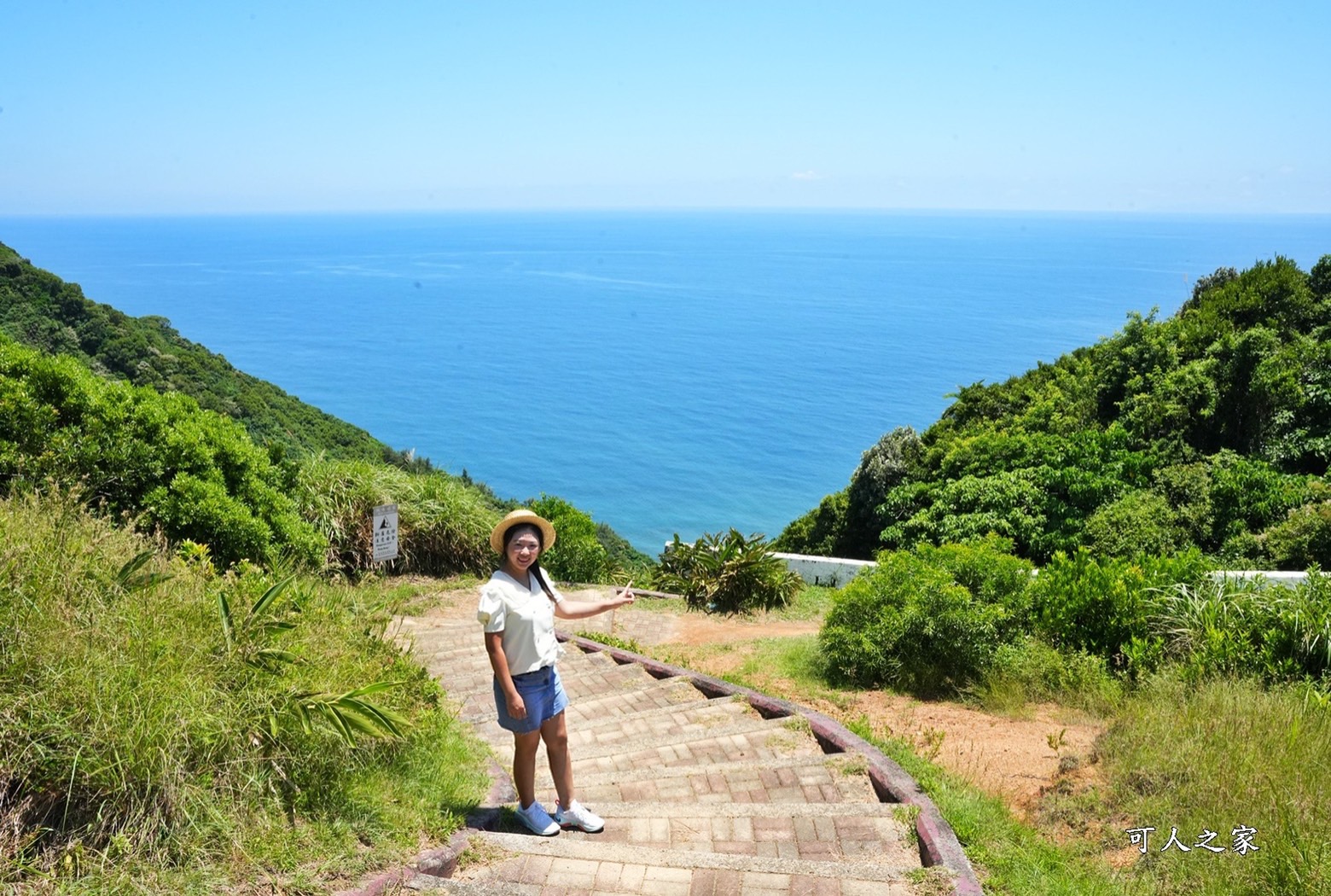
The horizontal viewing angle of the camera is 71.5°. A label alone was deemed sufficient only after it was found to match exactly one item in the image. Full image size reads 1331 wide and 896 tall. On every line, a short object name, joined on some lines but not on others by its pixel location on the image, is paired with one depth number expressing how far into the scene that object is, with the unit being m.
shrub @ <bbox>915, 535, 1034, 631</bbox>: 8.43
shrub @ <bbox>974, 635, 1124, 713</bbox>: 7.15
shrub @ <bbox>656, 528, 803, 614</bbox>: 12.54
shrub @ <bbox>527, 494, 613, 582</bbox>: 14.38
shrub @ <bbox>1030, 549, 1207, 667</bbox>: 7.86
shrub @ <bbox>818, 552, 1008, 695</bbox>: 7.82
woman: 4.55
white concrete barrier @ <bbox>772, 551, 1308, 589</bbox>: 15.41
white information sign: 11.05
